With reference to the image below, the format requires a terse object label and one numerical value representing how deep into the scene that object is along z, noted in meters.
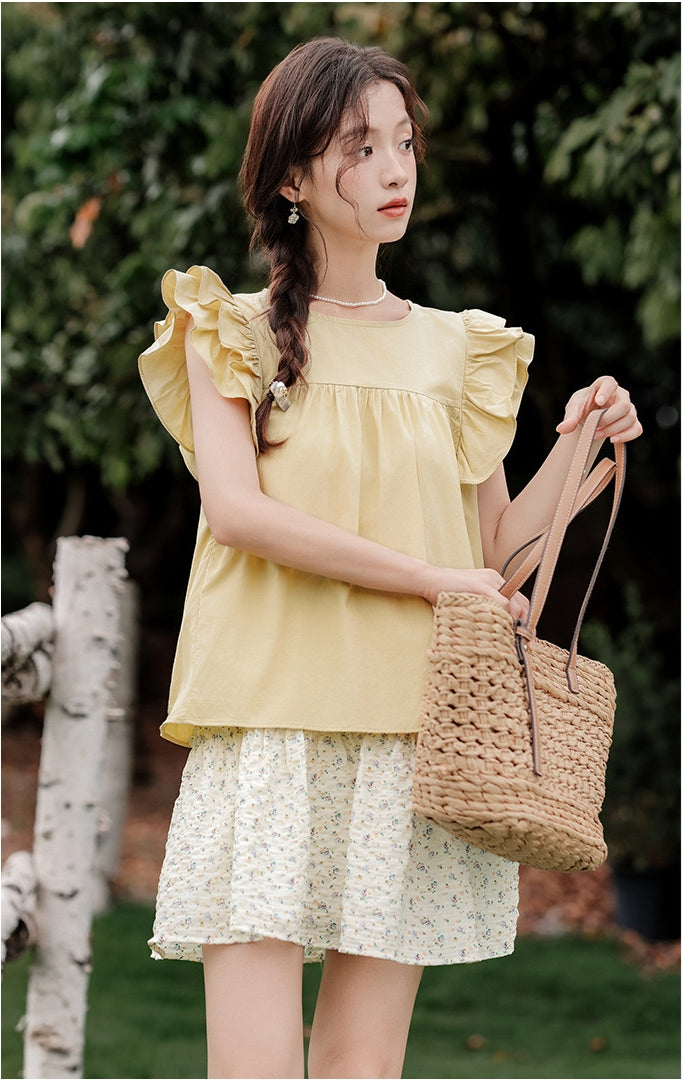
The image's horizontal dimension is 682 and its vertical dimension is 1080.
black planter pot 5.65
